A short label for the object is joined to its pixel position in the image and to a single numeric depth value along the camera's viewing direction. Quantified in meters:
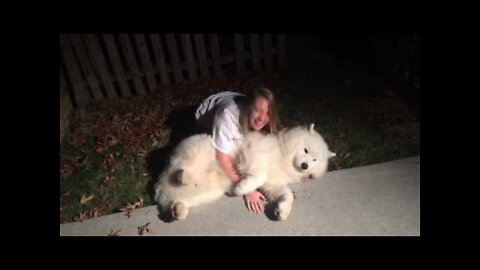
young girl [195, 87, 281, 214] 3.21
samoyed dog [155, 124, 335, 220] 3.12
